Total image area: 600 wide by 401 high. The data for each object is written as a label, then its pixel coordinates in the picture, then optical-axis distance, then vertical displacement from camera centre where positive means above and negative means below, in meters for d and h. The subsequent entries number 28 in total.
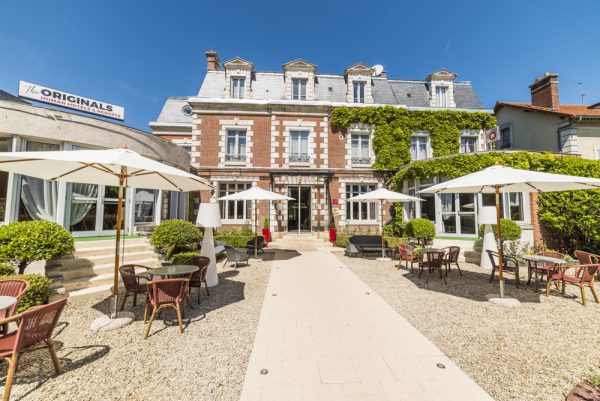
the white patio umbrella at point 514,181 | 4.61 +0.67
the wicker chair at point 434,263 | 6.66 -1.25
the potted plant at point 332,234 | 13.68 -0.98
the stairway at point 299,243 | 12.81 -1.43
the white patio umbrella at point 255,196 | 9.04 +0.74
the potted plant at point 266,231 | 13.14 -0.79
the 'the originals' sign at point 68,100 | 8.92 +4.42
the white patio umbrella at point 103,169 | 3.52 +0.78
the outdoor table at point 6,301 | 2.79 -1.00
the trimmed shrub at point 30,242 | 4.72 -0.52
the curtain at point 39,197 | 7.03 +0.53
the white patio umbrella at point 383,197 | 9.50 +0.74
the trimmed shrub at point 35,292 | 3.99 -1.26
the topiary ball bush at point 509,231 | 9.00 -0.53
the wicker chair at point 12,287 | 3.46 -0.99
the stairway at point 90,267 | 5.37 -1.25
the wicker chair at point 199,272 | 5.19 -1.18
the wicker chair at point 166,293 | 3.86 -1.21
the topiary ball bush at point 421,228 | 10.99 -0.53
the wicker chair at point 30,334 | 2.41 -1.24
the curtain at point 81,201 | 7.78 +0.49
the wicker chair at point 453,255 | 6.93 -1.12
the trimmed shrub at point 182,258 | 6.55 -1.12
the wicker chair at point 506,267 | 6.11 -1.32
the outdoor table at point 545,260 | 5.46 -0.97
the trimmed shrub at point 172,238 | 7.69 -0.67
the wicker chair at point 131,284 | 4.42 -1.22
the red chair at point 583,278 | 5.11 -1.31
